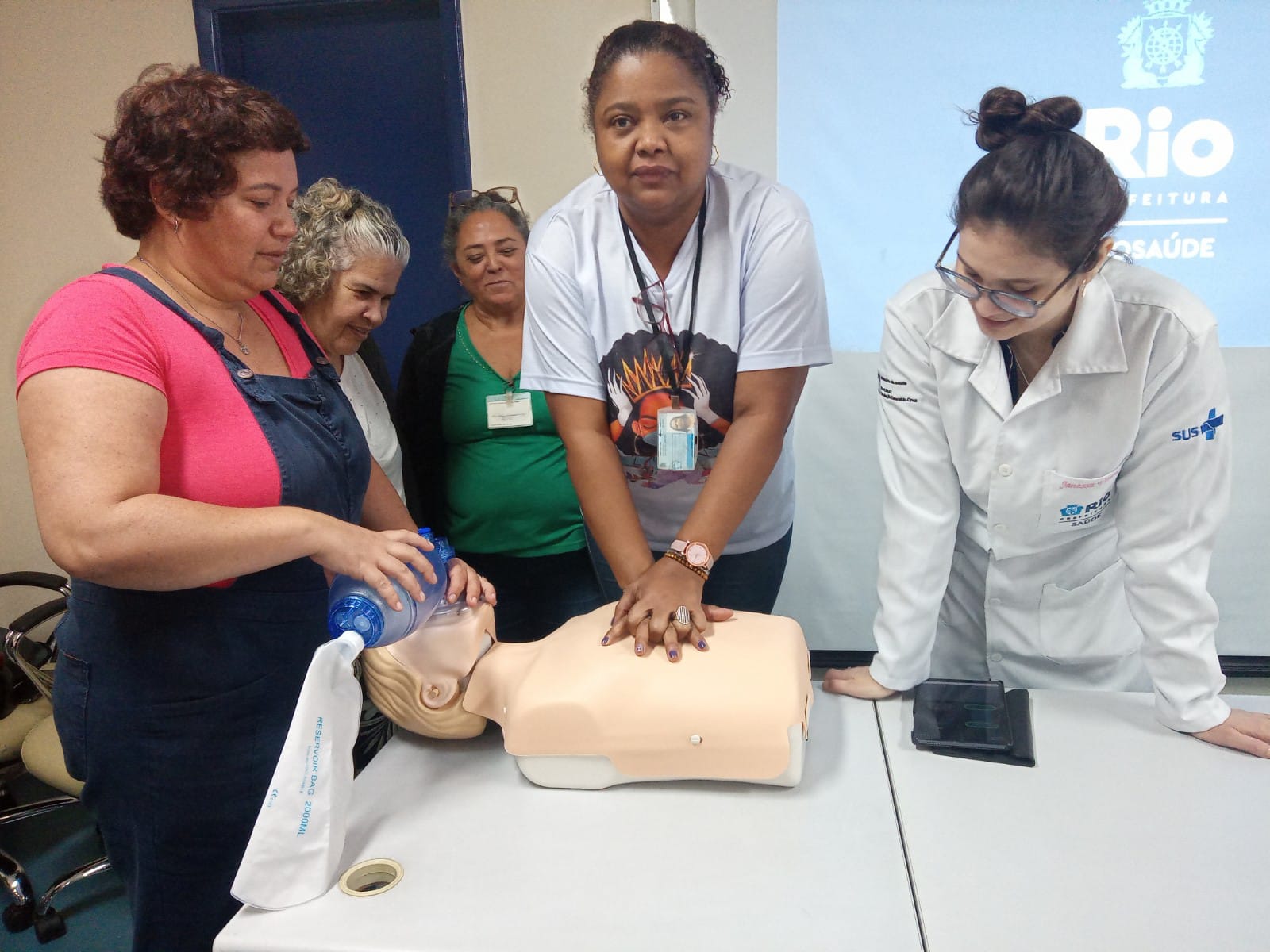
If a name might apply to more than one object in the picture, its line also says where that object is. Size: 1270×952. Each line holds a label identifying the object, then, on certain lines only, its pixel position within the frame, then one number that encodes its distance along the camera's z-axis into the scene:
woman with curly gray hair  1.74
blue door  2.72
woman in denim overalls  0.91
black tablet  1.19
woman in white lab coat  1.13
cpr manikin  1.06
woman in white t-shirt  1.38
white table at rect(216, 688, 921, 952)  0.87
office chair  2.02
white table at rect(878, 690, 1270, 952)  0.86
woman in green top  1.95
